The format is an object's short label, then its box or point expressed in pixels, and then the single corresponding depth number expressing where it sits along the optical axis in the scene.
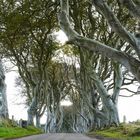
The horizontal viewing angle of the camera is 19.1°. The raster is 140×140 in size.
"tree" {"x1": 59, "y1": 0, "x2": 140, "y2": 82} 15.70
